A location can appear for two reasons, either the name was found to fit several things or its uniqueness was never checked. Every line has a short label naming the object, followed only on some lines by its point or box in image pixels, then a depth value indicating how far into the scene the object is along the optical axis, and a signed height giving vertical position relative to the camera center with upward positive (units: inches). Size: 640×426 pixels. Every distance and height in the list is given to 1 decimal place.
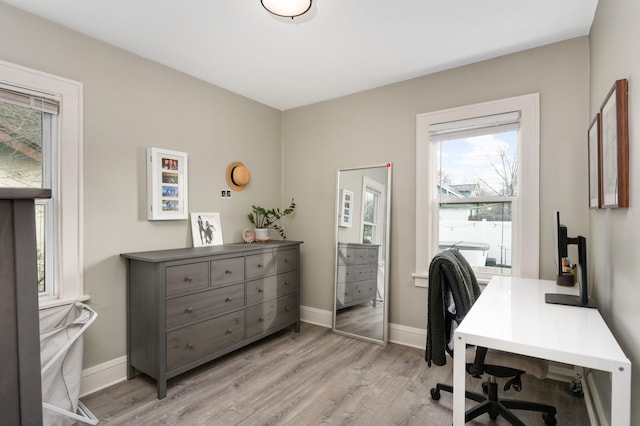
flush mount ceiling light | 75.4 +46.6
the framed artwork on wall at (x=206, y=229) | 121.8 -6.9
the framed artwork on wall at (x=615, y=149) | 54.8 +11.0
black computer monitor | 68.0 -12.8
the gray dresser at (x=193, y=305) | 93.0 -29.1
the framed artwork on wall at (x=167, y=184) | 107.8 +8.8
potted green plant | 140.6 -3.7
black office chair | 68.3 -29.8
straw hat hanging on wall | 136.5 +14.5
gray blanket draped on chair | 72.6 -20.3
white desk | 44.1 -19.9
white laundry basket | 75.0 -35.5
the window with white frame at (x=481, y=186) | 104.2 +8.2
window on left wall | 83.7 +12.5
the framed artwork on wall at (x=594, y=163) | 75.4 +11.3
